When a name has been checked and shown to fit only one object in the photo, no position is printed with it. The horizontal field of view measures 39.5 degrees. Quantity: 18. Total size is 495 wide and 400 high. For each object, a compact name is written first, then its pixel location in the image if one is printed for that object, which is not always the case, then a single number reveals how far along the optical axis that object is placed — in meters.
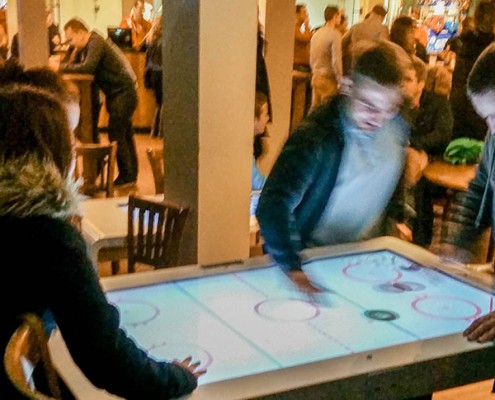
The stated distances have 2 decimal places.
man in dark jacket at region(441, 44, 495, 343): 2.44
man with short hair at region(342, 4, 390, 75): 6.16
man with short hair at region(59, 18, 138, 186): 6.59
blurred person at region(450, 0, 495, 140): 4.88
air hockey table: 1.67
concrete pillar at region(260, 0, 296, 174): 5.59
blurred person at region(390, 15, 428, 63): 5.01
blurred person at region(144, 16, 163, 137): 7.05
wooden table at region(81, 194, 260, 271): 3.17
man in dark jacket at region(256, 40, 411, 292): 2.22
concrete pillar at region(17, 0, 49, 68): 6.18
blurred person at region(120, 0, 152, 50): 9.71
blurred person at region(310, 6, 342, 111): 6.31
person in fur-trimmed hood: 1.39
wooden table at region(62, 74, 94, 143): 6.65
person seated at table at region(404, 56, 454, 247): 4.34
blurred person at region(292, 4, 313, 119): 7.52
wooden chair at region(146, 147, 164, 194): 4.04
